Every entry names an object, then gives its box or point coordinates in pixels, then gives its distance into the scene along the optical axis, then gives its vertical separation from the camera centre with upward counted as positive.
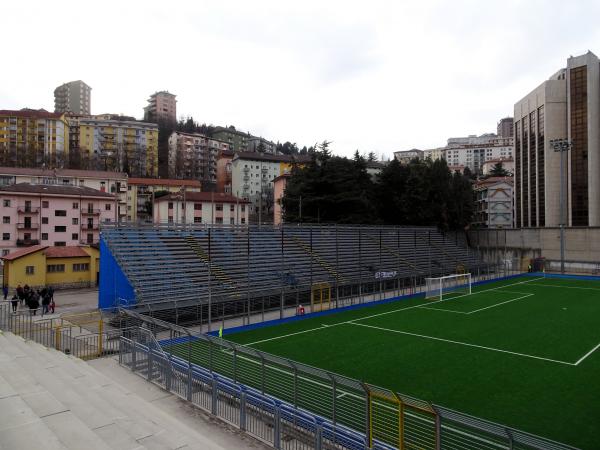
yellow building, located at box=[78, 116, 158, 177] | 98.95 +20.90
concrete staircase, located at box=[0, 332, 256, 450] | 7.74 -4.06
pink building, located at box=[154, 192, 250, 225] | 62.25 +2.86
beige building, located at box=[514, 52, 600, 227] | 53.31 +10.36
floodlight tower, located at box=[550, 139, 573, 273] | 45.09 -0.69
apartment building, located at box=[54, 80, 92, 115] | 172.12 +53.47
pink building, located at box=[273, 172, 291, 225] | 72.39 +6.66
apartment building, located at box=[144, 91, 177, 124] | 158.00 +45.73
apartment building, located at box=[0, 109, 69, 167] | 93.50 +21.92
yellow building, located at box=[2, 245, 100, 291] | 29.70 -2.90
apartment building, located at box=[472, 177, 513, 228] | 77.38 +3.71
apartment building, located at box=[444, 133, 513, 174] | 172.12 +29.91
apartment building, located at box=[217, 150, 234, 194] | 107.62 +15.04
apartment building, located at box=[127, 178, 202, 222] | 72.31 +6.67
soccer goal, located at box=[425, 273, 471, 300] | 32.47 -5.17
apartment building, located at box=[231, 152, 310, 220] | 96.06 +11.51
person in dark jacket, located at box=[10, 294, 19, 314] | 22.84 -4.02
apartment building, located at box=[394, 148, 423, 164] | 190.32 +33.34
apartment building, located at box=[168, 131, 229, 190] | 114.75 +19.77
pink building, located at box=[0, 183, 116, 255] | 45.16 +1.51
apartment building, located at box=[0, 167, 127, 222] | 57.69 +7.14
